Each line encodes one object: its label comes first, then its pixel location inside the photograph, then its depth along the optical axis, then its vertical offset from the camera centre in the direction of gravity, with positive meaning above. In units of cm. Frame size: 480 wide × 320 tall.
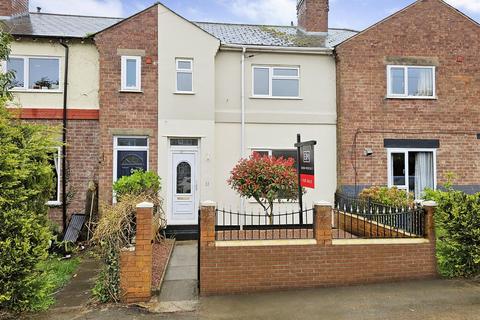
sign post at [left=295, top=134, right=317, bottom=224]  799 +13
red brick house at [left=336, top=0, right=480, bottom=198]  1248 +238
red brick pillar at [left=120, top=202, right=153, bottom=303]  593 -157
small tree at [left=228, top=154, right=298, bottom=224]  894 -20
